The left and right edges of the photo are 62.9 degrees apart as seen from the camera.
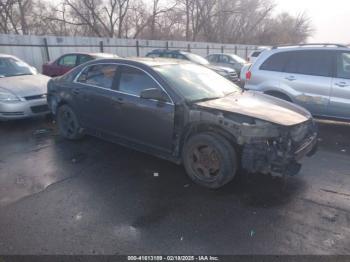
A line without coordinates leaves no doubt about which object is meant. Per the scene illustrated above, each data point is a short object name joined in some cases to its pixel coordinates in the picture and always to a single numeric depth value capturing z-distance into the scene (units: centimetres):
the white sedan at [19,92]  641
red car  1078
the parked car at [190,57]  1363
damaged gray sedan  348
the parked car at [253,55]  1919
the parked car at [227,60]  1642
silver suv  592
